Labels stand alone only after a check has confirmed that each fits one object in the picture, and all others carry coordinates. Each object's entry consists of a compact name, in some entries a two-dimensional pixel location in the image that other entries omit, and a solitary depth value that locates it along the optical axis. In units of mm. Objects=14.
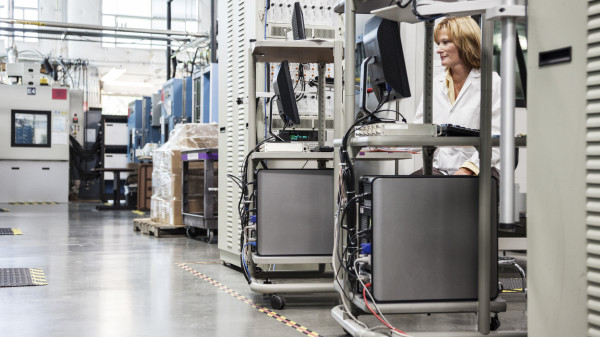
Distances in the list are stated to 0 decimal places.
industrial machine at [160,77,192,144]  9398
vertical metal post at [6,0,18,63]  14156
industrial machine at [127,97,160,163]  11961
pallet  7094
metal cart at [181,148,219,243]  6406
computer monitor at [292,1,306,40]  3604
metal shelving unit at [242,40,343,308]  3227
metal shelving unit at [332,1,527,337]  2301
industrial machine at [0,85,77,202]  13094
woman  2924
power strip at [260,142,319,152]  3432
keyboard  2389
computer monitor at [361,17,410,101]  2494
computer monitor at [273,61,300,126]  3475
